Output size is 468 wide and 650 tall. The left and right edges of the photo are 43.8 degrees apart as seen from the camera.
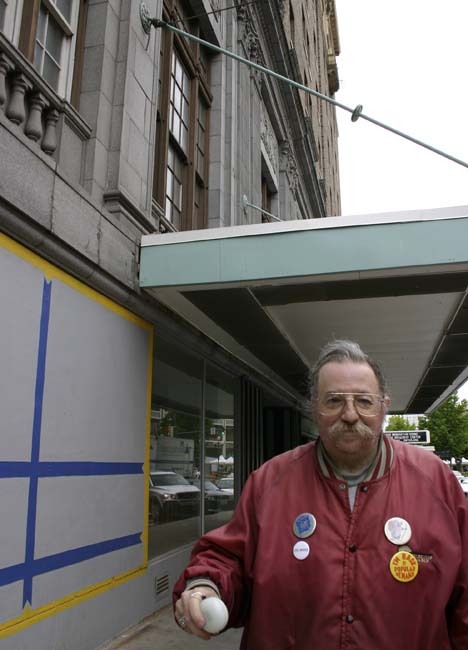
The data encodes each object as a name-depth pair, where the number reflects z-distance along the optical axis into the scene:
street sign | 20.19
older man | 1.86
